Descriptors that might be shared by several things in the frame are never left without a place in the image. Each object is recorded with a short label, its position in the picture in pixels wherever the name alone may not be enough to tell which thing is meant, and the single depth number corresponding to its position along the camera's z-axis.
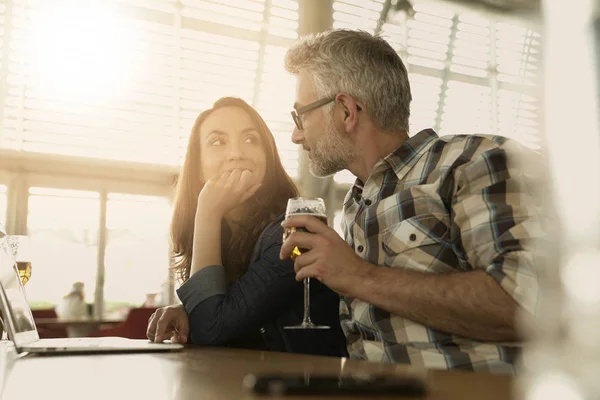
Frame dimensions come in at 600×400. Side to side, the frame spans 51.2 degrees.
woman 1.86
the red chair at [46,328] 6.16
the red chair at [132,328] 3.80
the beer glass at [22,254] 2.38
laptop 1.51
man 1.52
